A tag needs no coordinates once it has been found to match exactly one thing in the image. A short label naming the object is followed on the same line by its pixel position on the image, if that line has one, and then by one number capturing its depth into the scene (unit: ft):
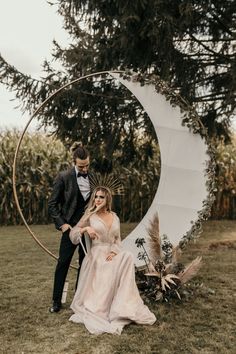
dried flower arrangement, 17.69
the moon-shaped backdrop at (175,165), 20.36
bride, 14.78
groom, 16.25
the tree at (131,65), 25.09
